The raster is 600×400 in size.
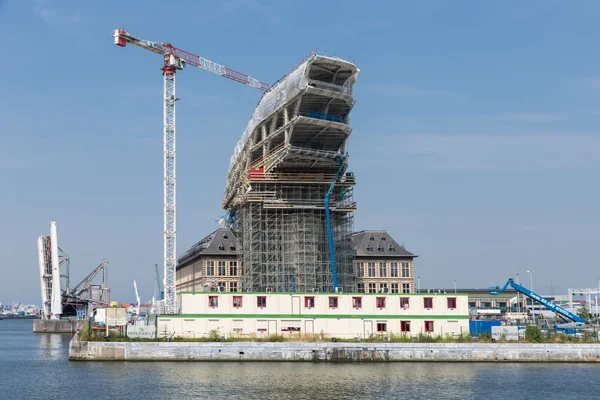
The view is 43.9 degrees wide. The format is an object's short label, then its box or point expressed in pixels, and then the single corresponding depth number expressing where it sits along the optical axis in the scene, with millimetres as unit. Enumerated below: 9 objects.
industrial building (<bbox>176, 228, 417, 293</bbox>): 130375
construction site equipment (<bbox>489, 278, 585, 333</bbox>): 109169
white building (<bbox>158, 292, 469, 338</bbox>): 87312
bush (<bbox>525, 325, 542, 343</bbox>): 85500
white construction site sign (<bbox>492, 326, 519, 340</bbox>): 86875
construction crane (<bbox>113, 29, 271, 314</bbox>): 119875
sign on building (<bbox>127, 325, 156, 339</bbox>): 86438
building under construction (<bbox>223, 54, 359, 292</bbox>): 113750
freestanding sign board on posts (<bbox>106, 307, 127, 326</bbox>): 88250
